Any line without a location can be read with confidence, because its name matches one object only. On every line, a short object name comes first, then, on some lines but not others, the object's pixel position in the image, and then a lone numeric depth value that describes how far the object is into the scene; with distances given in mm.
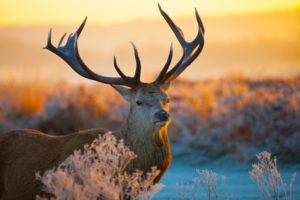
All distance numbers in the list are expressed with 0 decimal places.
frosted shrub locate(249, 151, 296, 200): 16734
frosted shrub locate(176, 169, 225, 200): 16005
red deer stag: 17937
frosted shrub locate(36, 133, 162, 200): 13891
